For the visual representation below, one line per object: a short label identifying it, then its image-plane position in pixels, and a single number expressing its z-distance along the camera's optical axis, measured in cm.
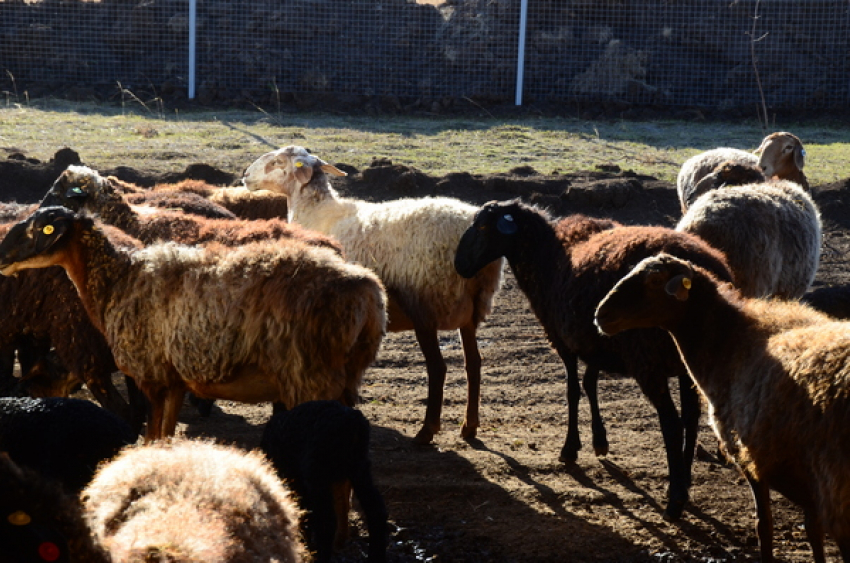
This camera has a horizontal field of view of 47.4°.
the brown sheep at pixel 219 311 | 593
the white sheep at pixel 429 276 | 774
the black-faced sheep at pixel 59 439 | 499
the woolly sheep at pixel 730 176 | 1037
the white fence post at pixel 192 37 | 1931
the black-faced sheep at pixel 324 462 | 512
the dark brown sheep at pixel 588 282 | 622
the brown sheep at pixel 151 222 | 751
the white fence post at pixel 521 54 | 1994
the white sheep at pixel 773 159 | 1227
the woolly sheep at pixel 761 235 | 775
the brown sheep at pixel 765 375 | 460
